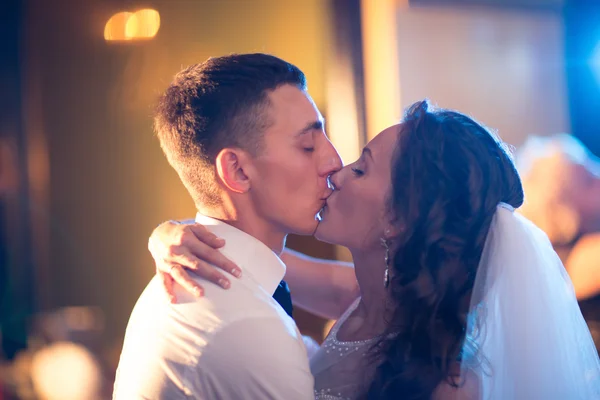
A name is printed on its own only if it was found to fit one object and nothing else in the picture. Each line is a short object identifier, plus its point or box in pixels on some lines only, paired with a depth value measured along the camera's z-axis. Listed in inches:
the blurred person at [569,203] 107.5
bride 58.8
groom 51.2
